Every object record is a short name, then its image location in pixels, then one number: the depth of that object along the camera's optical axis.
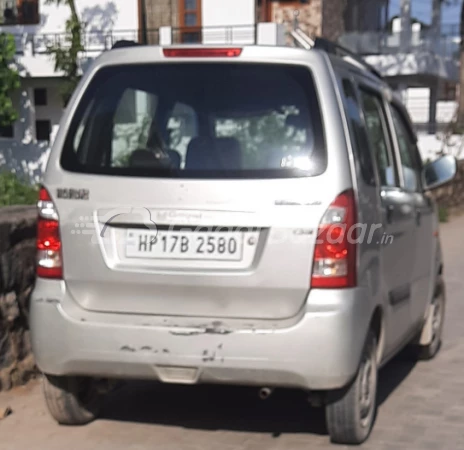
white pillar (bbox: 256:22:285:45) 20.08
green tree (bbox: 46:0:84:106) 20.78
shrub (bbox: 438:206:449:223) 16.55
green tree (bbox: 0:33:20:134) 21.02
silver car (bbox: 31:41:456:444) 4.07
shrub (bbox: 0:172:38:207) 8.02
